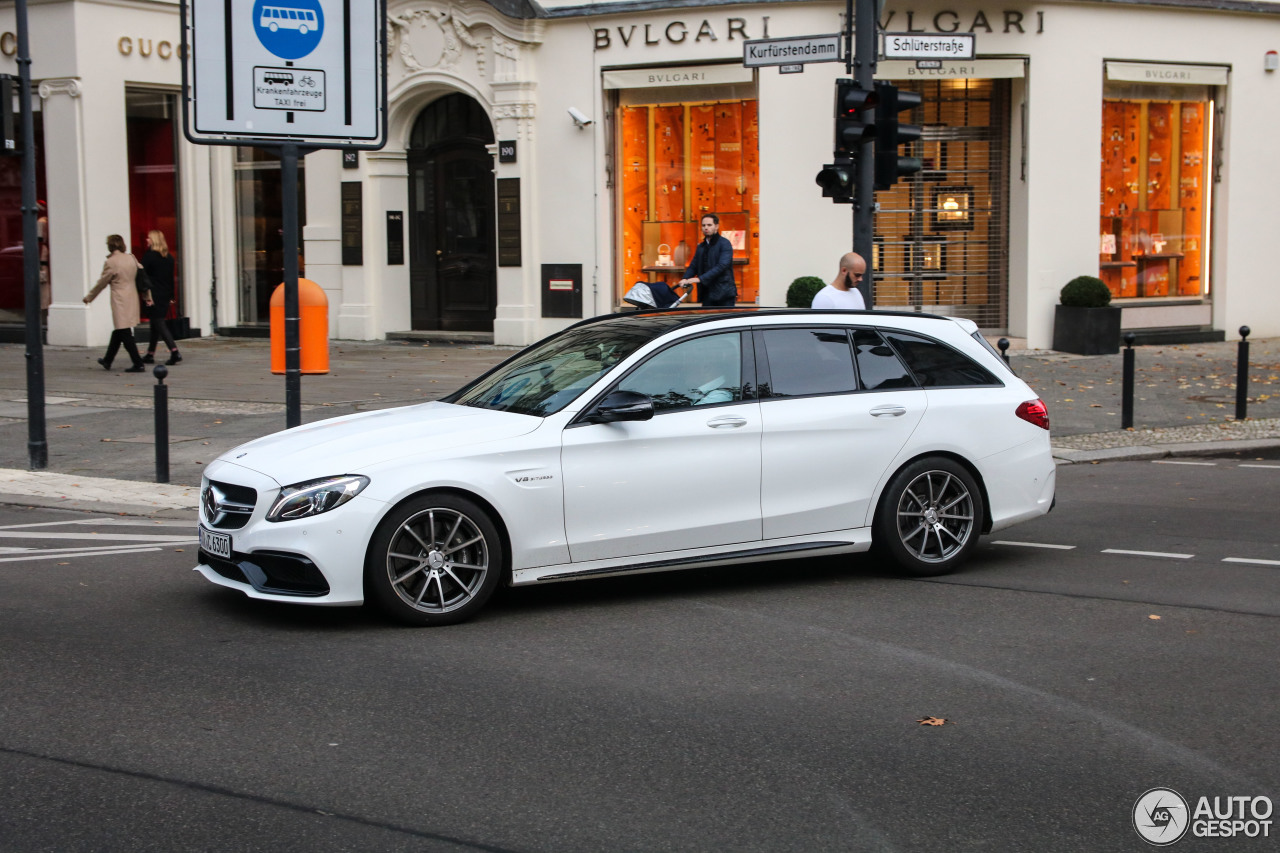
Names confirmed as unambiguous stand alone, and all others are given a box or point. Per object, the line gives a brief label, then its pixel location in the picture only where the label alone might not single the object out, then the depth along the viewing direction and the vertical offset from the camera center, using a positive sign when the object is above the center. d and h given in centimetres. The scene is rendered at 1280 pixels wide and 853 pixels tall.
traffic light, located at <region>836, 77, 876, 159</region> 1357 +156
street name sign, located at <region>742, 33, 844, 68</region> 1373 +223
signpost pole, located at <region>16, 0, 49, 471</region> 1170 -12
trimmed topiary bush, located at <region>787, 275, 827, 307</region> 1964 -11
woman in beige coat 1822 -13
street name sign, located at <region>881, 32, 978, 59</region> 1384 +227
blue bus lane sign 1024 +184
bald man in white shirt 1206 -6
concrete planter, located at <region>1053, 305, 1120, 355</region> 2011 -69
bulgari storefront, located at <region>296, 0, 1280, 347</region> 2044 +178
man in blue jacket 1479 +14
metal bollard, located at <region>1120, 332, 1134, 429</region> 1376 -107
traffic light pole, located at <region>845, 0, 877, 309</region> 1370 +115
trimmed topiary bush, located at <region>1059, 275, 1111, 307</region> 2011 -17
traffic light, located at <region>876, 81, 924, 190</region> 1329 +141
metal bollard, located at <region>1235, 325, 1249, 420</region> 1409 -97
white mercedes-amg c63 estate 662 -92
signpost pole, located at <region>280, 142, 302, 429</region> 1024 -5
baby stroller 1345 -13
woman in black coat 1927 +16
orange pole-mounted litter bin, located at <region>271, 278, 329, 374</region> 1129 -38
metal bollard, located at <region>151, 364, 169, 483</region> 1105 -114
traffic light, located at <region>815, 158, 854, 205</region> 1359 +97
